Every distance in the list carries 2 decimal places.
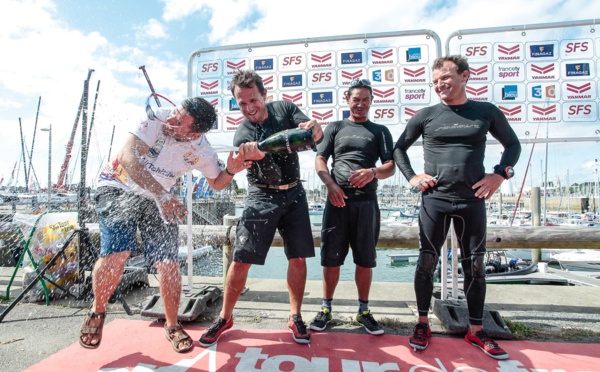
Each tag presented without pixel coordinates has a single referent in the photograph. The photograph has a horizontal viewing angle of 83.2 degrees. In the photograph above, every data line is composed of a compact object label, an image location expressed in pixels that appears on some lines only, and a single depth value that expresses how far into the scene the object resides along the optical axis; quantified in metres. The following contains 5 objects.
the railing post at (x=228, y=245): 3.65
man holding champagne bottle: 2.52
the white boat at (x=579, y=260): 15.27
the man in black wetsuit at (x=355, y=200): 2.73
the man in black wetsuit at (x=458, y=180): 2.43
